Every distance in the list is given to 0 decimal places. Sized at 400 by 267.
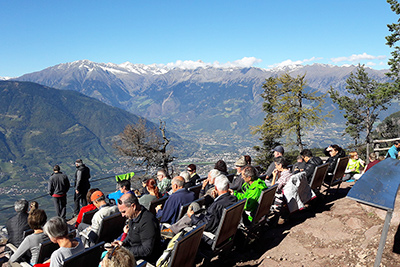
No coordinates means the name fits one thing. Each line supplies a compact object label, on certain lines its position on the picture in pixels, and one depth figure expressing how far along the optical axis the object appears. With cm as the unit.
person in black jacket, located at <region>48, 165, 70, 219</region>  980
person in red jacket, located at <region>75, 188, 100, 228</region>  642
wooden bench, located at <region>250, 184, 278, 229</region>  537
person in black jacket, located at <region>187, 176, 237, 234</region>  473
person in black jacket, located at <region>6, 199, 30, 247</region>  560
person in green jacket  565
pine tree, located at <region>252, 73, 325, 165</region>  2950
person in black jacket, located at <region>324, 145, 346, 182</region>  836
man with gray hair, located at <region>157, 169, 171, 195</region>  859
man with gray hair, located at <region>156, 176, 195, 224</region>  575
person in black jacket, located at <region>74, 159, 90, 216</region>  1046
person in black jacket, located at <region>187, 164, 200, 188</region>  871
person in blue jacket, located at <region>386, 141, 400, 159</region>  1010
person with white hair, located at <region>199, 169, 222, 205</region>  621
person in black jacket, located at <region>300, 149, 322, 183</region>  742
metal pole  267
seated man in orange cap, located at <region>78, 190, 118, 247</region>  517
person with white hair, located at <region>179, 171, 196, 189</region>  801
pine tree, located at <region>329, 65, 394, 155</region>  4419
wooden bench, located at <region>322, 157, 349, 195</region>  791
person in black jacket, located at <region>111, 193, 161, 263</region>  415
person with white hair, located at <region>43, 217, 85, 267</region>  356
